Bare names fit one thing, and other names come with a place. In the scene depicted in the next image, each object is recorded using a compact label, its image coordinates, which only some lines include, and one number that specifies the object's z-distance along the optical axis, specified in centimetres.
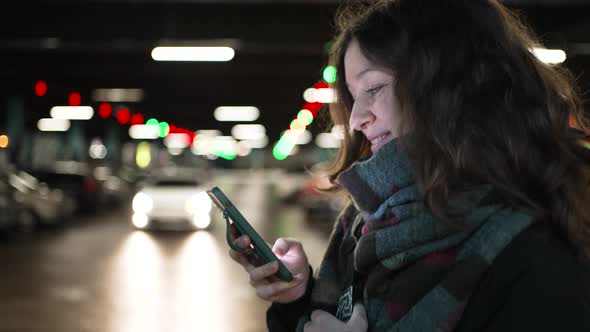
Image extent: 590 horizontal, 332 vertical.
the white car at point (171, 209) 1633
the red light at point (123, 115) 2856
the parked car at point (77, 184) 2180
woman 125
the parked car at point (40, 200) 1628
